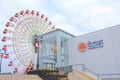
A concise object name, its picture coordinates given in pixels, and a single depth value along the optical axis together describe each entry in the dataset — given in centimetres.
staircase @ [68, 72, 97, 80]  934
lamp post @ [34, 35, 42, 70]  1375
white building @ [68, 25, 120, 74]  1055
